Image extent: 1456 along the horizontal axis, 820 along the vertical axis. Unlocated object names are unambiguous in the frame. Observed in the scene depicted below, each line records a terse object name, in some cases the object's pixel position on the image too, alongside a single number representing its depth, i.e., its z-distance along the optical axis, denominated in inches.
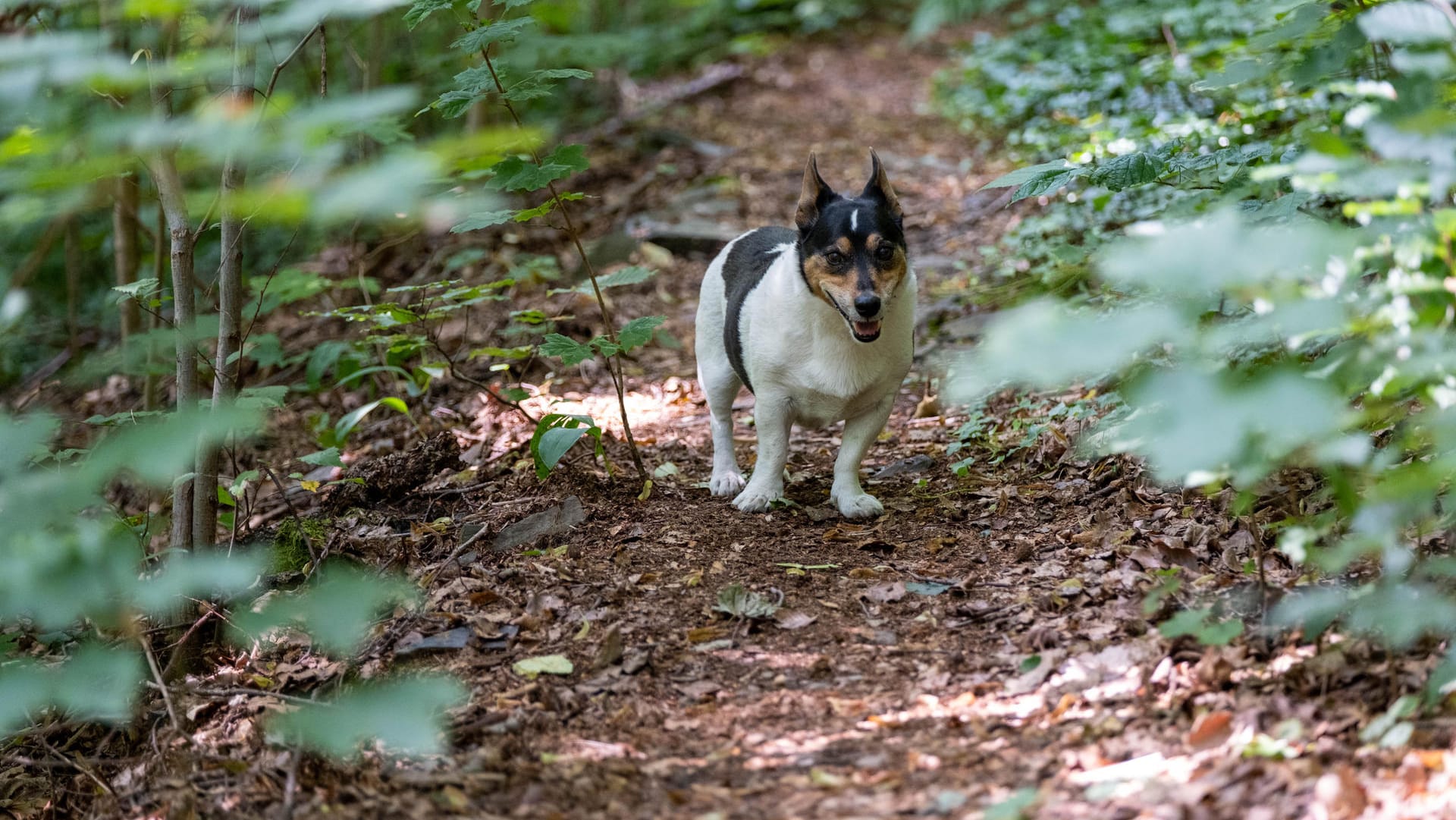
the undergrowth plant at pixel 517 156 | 165.3
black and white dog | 193.9
